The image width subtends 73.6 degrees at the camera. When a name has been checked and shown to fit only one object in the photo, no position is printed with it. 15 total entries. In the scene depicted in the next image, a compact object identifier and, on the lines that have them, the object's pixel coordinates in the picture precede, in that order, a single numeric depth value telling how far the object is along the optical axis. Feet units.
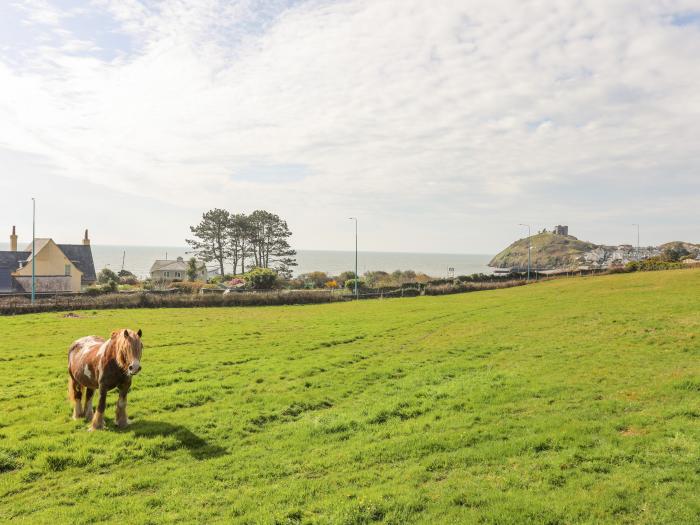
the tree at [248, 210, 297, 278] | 330.75
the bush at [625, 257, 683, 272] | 217.36
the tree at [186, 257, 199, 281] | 324.19
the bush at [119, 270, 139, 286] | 298.06
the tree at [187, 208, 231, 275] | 320.29
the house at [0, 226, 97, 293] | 223.51
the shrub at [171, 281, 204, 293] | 223.81
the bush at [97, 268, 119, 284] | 285.02
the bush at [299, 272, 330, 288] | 295.85
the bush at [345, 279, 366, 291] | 235.85
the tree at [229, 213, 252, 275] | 321.32
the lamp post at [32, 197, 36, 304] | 165.44
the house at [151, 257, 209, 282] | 345.51
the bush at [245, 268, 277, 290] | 246.27
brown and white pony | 38.78
